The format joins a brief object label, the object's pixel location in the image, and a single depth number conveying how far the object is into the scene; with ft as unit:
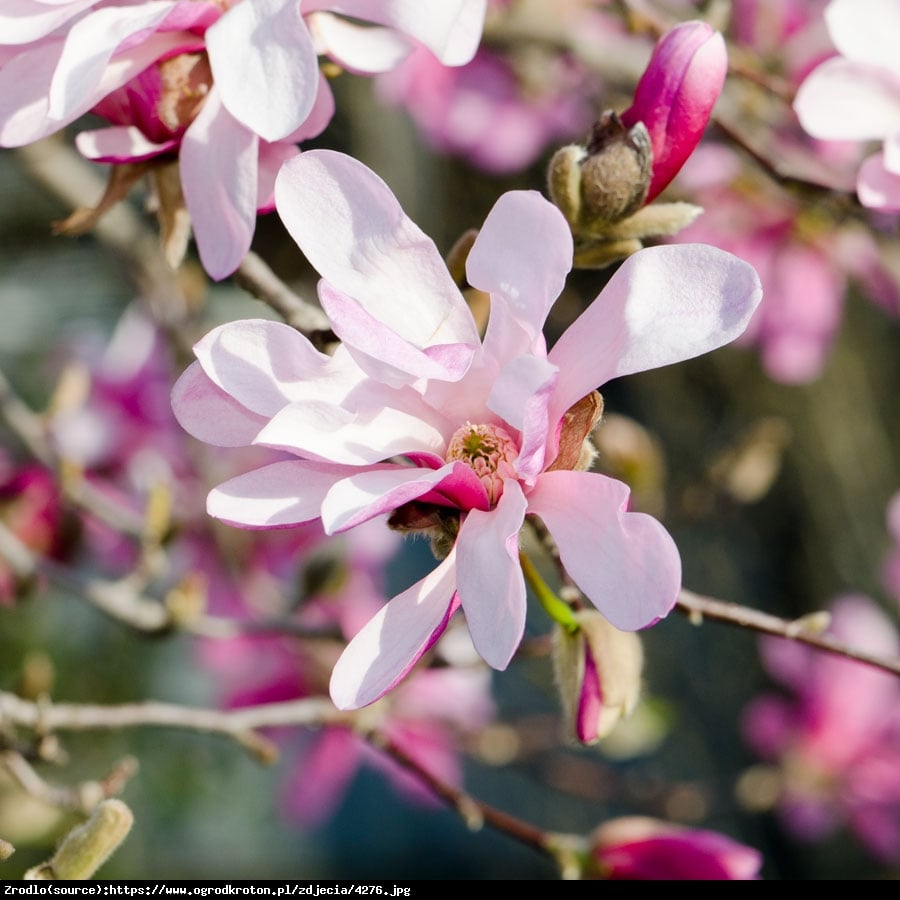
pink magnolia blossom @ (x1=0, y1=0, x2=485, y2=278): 1.96
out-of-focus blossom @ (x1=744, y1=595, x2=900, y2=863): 4.89
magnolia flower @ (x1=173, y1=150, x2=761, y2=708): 1.92
